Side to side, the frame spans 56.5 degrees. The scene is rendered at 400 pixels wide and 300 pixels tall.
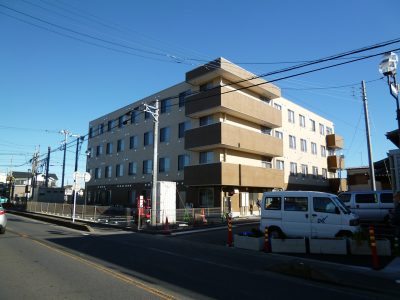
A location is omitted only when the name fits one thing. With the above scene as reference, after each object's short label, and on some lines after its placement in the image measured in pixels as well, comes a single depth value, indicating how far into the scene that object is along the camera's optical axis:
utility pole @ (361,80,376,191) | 25.25
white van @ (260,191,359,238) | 14.25
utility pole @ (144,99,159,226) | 23.27
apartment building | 31.83
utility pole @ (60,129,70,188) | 51.47
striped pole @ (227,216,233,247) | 15.38
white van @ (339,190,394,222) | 21.36
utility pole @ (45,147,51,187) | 54.19
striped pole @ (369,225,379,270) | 10.55
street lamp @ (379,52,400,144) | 16.00
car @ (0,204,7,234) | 16.84
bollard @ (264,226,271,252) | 13.65
